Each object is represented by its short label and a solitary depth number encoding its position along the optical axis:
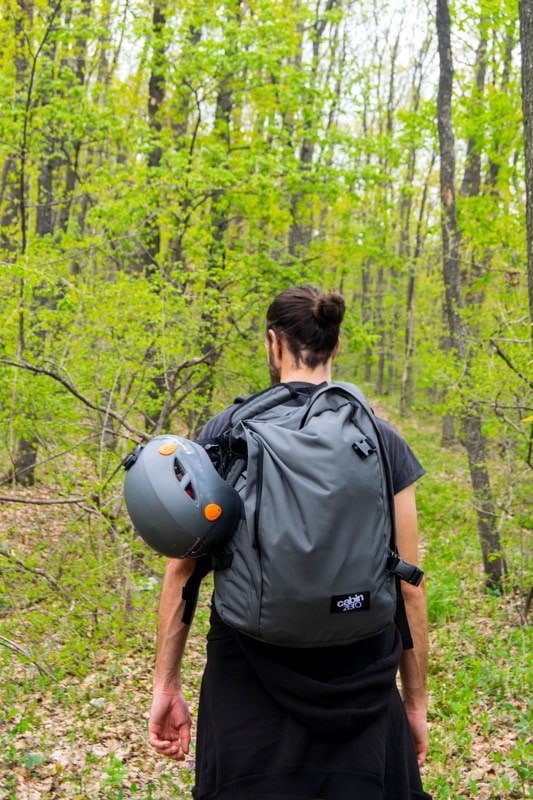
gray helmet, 1.80
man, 1.80
